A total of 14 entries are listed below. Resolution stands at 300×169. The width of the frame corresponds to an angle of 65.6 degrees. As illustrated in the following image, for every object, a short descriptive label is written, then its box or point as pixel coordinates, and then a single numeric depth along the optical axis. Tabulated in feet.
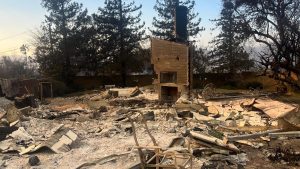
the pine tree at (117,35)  77.67
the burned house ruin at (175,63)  43.46
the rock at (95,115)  33.09
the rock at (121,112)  32.92
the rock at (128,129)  23.93
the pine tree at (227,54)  72.83
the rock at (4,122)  26.60
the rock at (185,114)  30.38
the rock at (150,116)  29.43
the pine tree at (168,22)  79.16
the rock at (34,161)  17.90
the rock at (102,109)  37.76
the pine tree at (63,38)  76.23
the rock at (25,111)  34.34
